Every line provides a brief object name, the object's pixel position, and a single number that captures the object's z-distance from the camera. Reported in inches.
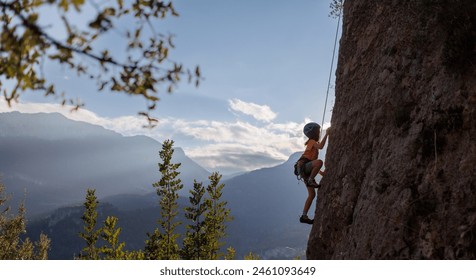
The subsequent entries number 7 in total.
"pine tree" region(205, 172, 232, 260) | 1382.9
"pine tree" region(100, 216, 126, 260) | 1061.1
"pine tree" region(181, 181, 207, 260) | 1344.7
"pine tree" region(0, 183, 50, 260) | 1783.0
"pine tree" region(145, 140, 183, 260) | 1312.7
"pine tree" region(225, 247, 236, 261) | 1258.9
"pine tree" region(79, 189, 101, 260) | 1508.5
